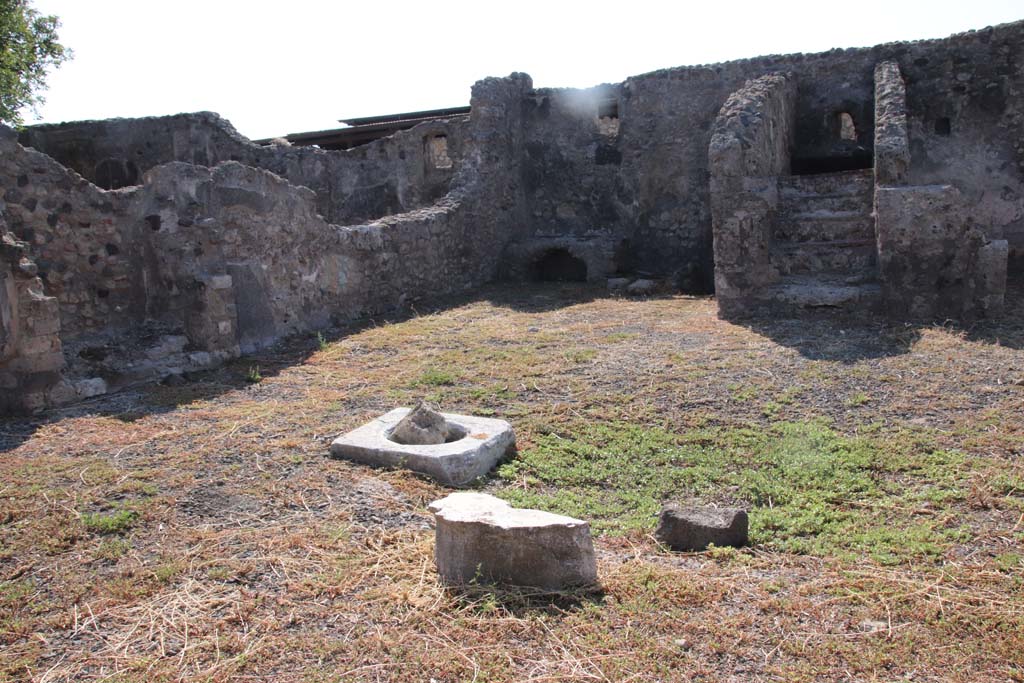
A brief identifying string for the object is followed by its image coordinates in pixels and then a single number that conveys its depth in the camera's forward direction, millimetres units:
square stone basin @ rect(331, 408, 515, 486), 5180
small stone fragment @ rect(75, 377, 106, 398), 6613
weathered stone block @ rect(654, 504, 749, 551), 4336
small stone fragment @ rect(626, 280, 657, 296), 11695
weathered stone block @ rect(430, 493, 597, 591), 3740
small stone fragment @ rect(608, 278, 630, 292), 11969
